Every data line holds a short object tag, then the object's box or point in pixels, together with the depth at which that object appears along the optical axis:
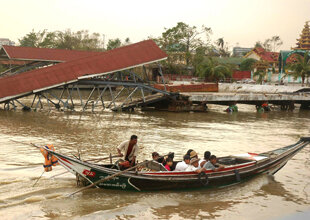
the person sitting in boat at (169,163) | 9.35
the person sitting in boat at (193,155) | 9.71
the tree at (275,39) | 91.88
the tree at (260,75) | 44.42
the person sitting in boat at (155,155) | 9.31
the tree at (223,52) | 84.25
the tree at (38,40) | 63.35
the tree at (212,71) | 44.00
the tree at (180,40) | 52.03
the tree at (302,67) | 39.06
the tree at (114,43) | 66.24
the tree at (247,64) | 57.94
